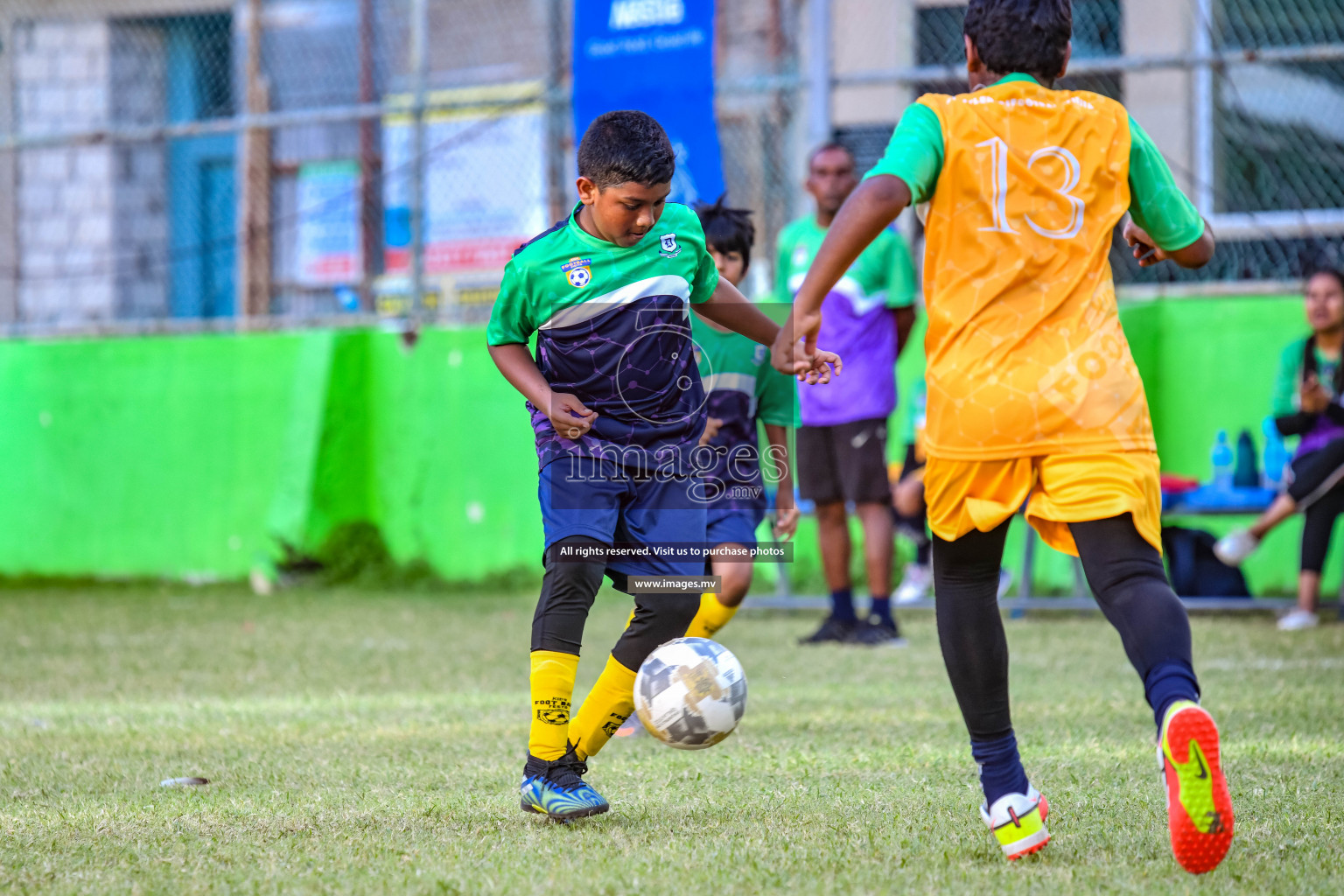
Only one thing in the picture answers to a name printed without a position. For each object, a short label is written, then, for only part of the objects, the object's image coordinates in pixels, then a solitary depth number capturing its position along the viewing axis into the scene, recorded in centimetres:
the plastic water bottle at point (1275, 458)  1641
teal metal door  2384
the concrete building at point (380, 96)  1808
